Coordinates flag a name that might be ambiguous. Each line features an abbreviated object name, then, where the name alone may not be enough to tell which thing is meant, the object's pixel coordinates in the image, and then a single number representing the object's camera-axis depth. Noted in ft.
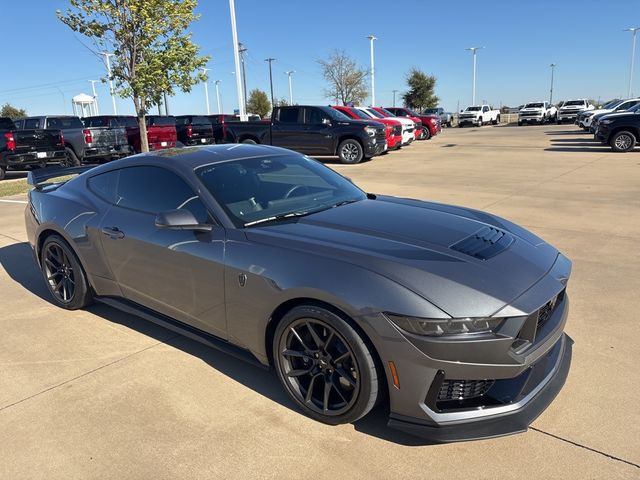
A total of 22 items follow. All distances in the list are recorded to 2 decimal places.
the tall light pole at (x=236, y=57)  69.05
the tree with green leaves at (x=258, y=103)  226.38
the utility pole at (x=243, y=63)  182.70
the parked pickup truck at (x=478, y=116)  145.38
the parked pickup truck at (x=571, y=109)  123.75
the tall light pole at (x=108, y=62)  50.45
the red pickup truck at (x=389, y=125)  59.79
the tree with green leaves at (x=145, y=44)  46.73
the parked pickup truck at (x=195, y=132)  67.82
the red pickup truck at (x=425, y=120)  91.50
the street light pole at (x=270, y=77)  222.89
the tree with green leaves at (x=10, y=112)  199.62
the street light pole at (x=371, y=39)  154.12
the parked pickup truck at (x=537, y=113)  134.21
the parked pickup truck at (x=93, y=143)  52.08
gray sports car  7.93
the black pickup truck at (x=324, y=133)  52.49
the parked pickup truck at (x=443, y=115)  153.65
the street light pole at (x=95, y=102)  180.84
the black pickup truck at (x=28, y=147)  48.47
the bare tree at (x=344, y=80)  172.35
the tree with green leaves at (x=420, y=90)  189.98
